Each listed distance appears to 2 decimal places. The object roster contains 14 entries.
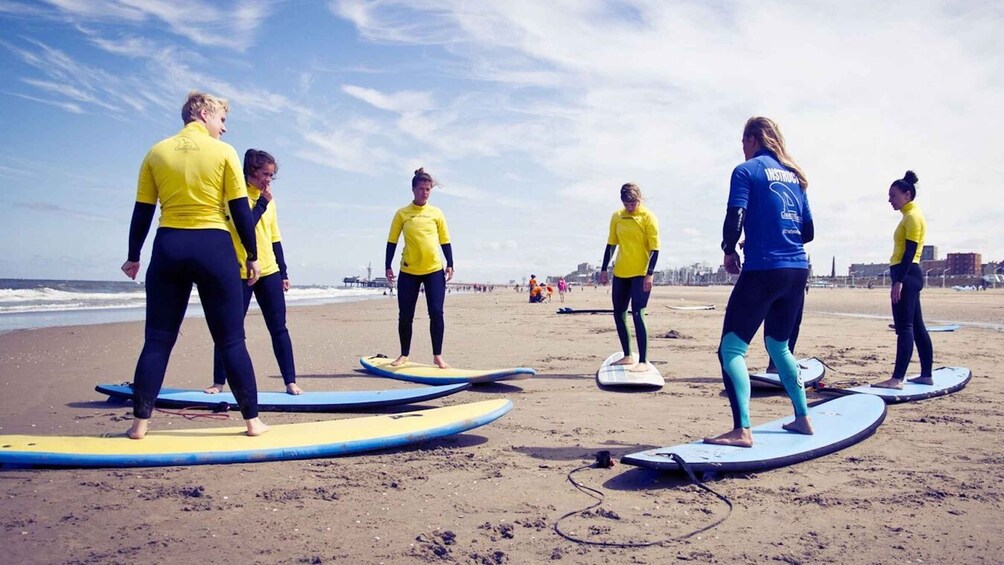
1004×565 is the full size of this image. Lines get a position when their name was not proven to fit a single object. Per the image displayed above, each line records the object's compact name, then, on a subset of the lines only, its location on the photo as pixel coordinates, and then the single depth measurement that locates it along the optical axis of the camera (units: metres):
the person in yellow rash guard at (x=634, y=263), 6.69
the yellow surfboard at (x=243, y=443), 3.29
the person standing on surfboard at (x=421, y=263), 6.77
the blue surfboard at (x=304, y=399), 5.00
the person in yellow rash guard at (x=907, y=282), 5.64
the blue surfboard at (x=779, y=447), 3.15
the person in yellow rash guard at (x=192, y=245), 3.53
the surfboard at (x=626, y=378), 5.85
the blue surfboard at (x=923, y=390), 5.21
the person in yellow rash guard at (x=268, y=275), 5.23
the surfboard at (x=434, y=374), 5.87
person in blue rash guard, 3.58
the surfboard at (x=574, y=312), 18.06
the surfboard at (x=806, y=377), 5.58
